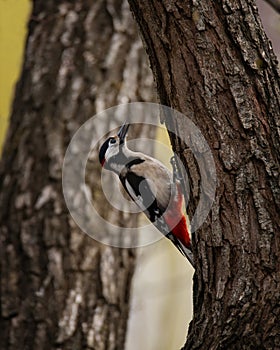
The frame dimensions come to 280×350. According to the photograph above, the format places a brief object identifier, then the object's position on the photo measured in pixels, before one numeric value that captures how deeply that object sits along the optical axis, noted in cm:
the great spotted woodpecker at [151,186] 645
